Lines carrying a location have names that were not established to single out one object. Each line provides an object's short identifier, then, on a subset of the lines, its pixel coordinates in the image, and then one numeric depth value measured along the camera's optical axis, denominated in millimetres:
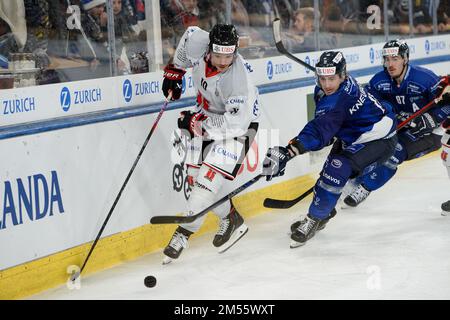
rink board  8024
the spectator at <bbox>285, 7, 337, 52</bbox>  12525
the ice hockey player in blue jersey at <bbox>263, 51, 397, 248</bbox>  9510
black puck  8182
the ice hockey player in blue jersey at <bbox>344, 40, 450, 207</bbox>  11290
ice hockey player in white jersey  8907
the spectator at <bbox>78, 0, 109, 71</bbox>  9223
